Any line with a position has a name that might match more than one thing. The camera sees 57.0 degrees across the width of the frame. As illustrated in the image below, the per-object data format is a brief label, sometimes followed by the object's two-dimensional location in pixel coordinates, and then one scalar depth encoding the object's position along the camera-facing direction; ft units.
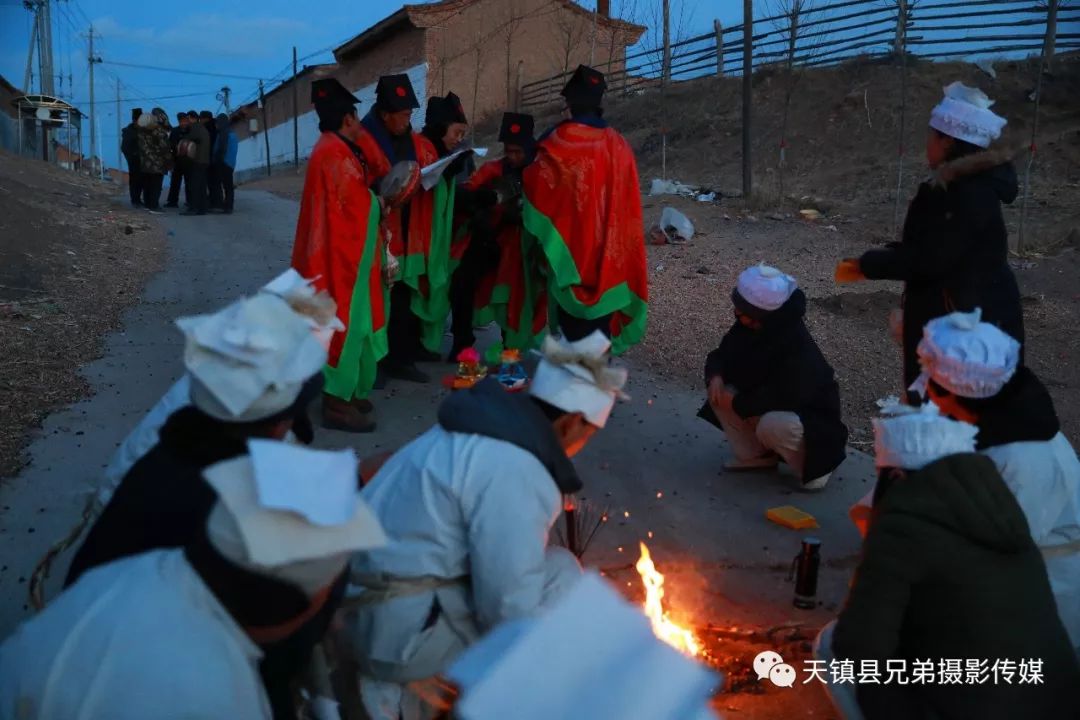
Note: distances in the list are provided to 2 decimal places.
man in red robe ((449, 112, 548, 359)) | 21.75
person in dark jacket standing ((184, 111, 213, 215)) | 51.03
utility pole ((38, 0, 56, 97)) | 132.26
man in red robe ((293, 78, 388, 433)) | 17.80
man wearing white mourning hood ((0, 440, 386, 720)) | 5.75
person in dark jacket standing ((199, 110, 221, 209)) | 53.88
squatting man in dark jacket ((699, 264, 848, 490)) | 16.02
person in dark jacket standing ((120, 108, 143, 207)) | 54.49
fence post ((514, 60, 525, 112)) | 90.43
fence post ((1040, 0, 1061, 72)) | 40.27
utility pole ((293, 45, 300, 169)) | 108.88
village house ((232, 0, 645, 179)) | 86.33
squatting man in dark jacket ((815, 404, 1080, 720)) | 8.01
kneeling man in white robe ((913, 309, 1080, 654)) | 10.07
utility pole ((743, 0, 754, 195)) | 46.42
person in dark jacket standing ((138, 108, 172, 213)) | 54.54
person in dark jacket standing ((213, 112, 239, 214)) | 52.44
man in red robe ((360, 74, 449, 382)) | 19.62
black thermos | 13.02
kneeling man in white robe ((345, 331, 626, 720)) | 8.64
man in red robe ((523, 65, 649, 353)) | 19.89
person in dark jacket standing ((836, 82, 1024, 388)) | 13.97
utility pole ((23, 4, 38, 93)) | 135.44
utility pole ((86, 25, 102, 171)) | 157.48
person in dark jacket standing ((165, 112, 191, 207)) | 53.06
